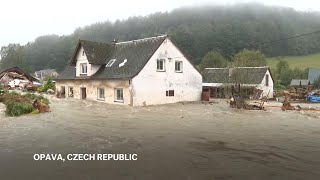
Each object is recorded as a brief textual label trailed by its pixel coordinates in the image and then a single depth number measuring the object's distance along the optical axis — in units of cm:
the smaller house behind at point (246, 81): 2879
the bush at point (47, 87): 3573
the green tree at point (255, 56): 5348
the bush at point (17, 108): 1551
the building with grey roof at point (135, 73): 2157
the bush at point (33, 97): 1945
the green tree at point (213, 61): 5843
